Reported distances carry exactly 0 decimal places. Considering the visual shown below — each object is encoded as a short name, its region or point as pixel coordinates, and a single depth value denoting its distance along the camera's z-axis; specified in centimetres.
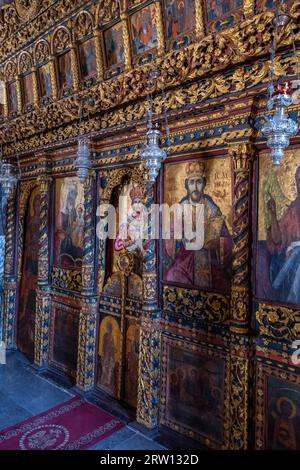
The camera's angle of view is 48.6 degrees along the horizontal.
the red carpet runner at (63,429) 354
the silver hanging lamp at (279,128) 225
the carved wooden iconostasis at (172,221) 294
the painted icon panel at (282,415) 277
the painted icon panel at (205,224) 334
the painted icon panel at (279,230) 284
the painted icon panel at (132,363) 415
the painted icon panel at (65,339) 504
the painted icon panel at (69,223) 510
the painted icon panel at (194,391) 331
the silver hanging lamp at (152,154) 313
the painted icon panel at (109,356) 439
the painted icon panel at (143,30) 357
